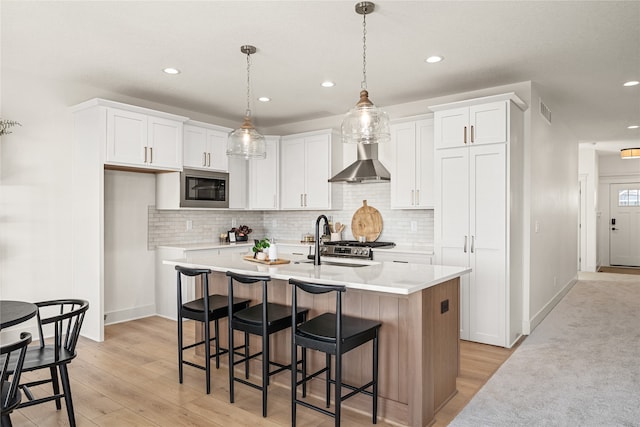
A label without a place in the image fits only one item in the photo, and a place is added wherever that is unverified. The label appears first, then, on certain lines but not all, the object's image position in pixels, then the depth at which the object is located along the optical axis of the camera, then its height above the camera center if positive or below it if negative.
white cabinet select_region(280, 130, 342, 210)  5.72 +0.60
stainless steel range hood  5.08 +0.53
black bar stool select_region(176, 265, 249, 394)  3.05 -0.72
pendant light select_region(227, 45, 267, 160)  3.54 +0.60
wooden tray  3.34 -0.39
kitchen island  2.51 -0.72
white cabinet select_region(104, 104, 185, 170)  4.36 +0.81
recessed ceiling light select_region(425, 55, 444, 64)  3.71 +1.36
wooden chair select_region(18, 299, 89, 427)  2.38 -0.83
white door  9.85 -0.30
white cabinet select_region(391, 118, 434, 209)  4.83 +0.56
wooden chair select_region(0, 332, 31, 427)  1.87 -0.82
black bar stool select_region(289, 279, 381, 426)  2.36 -0.72
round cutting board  5.58 -0.14
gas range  4.81 -0.42
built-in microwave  5.16 +0.30
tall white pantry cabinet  4.03 +0.05
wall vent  4.93 +1.20
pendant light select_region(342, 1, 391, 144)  2.92 +0.63
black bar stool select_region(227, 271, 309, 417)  2.72 -0.73
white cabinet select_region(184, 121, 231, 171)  5.24 +0.85
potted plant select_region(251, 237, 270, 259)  3.55 -0.30
